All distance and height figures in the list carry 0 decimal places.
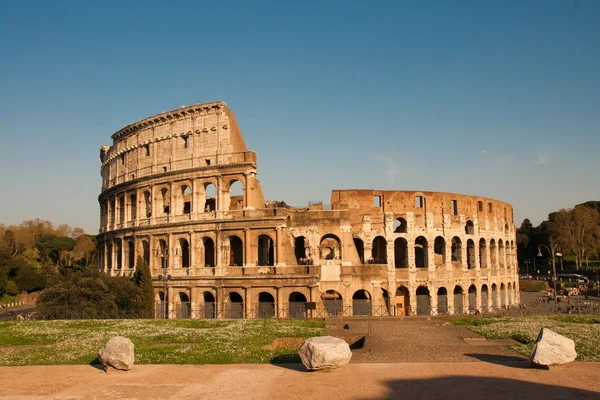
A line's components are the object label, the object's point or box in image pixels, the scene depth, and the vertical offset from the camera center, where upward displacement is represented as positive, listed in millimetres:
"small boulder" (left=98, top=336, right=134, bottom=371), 13961 -2652
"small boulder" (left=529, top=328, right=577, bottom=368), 13297 -2755
